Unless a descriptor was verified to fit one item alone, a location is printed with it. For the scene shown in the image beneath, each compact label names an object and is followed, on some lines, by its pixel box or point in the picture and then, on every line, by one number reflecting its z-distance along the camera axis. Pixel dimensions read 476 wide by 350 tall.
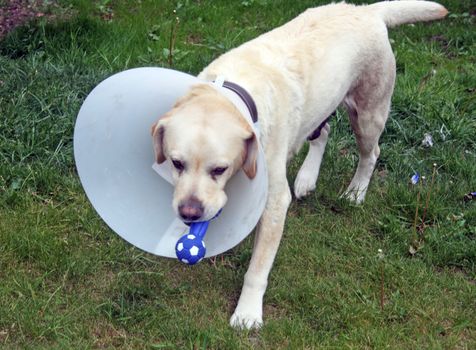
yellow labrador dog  2.99
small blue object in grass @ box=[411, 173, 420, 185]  4.19
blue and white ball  3.06
